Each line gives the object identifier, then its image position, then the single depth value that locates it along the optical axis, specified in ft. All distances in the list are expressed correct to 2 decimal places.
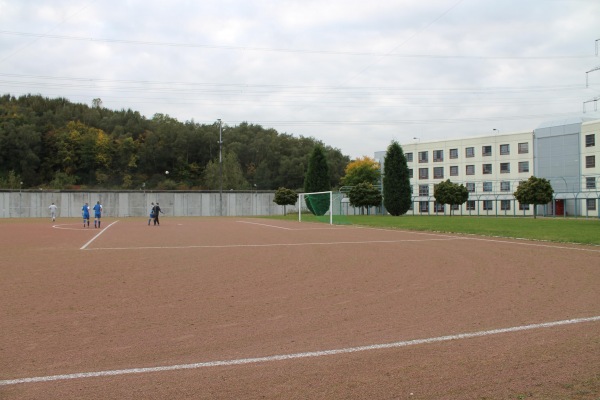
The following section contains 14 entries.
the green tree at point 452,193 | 186.29
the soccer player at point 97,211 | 108.78
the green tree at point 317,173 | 196.75
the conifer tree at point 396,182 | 178.19
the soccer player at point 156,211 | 124.06
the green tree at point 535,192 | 149.97
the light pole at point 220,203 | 228.63
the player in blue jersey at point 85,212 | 110.63
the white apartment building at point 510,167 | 193.36
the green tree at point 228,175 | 275.18
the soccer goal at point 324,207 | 131.95
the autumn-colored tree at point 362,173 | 288.30
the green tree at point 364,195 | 189.98
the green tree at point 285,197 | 217.97
